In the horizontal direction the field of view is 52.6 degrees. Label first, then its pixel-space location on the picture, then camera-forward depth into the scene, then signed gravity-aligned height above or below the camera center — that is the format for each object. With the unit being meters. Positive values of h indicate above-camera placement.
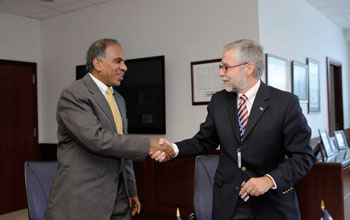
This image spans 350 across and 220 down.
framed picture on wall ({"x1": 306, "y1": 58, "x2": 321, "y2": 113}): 4.98 +0.30
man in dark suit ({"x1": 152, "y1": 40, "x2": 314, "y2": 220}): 1.64 -0.19
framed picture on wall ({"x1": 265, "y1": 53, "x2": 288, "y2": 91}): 3.70 +0.38
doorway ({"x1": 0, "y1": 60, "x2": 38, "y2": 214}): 5.01 -0.24
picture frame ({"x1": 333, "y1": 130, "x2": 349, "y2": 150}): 4.35 -0.45
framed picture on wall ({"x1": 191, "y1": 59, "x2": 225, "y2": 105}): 3.82 +0.30
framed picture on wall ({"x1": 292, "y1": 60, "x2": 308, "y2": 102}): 4.43 +0.33
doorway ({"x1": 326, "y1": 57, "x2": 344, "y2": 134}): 6.68 +0.12
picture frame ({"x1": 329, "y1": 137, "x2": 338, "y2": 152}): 4.00 -0.46
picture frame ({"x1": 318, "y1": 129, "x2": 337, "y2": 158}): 3.64 -0.43
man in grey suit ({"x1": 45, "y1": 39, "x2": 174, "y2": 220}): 1.87 -0.25
